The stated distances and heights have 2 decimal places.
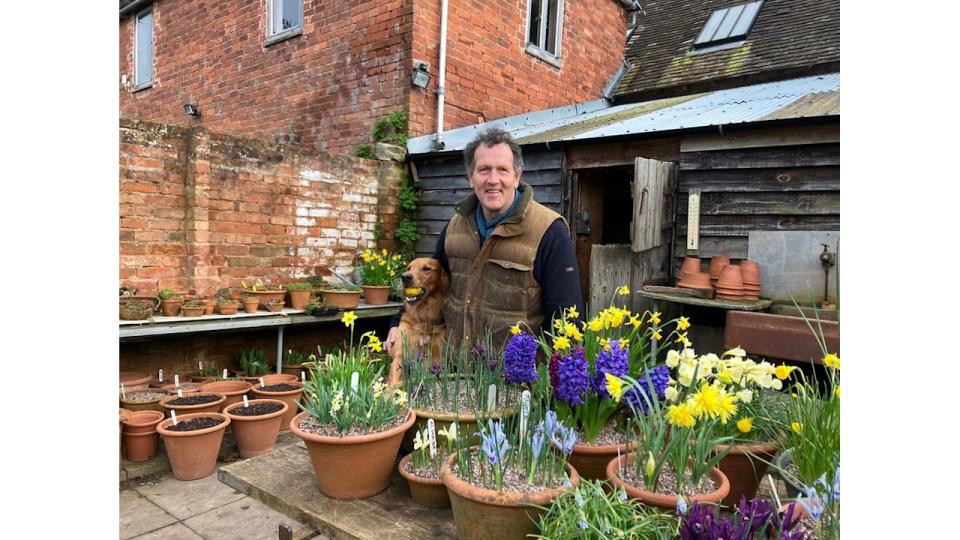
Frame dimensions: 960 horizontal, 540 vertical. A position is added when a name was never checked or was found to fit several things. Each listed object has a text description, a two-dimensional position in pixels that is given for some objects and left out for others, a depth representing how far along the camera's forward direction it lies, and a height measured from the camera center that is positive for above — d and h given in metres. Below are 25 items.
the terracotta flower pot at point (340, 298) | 5.81 -0.40
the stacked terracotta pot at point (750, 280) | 4.51 -0.14
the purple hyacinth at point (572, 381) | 1.36 -0.29
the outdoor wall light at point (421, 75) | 6.93 +2.30
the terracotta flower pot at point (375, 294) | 6.11 -0.37
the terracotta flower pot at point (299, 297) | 5.69 -0.39
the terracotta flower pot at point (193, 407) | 4.21 -1.12
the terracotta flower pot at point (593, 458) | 1.40 -0.50
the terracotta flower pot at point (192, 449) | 3.82 -1.31
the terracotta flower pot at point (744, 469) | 1.39 -0.51
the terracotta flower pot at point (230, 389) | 4.66 -1.10
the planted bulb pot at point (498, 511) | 1.17 -0.53
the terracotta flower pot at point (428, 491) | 1.44 -0.60
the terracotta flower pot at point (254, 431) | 4.07 -1.27
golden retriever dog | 2.40 -0.21
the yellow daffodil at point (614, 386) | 1.19 -0.26
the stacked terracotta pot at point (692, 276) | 4.70 -0.11
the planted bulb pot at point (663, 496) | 1.11 -0.47
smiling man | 2.40 +0.02
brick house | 7.25 +3.00
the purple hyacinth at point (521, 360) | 1.53 -0.27
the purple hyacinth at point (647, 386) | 1.32 -0.29
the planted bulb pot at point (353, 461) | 1.45 -0.53
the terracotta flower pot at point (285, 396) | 4.53 -1.12
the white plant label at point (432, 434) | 1.48 -0.47
